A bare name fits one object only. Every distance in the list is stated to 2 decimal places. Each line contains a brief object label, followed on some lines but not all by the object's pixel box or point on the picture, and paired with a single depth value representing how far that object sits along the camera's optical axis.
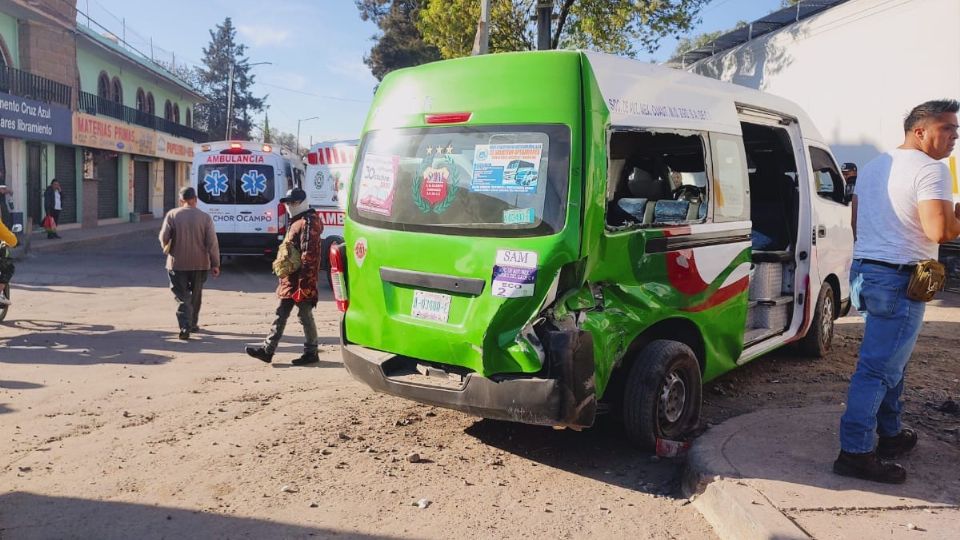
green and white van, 3.96
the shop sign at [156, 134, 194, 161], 31.23
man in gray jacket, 8.17
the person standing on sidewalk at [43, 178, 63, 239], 19.47
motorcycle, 8.52
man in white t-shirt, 3.73
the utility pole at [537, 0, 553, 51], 17.34
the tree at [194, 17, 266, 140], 67.00
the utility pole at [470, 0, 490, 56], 14.52
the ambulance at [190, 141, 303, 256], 14.40
